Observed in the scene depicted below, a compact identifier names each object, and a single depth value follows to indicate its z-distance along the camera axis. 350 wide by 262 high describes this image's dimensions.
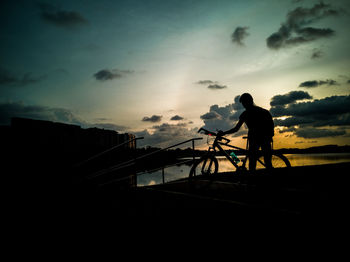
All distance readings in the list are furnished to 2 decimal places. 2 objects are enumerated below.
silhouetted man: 4.45
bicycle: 4.83
